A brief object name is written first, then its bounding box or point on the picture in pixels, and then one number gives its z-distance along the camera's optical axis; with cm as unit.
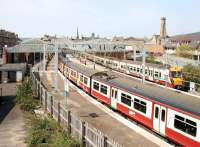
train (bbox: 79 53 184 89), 3991
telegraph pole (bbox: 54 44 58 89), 3402
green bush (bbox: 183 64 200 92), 4491
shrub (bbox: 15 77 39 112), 2858
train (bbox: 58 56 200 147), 1667
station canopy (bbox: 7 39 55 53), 7560
